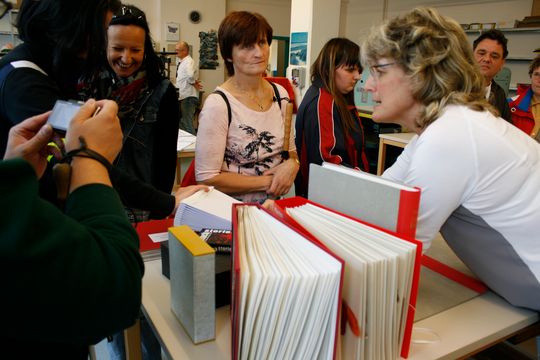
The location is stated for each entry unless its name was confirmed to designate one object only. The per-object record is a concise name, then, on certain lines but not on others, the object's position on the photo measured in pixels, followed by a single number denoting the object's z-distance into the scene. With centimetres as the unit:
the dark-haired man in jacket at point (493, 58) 303
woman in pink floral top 172
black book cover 103
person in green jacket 43
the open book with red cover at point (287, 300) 66
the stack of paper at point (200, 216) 121
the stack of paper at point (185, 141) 303
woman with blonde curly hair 93
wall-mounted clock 923
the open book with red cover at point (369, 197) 79
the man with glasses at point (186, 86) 795
